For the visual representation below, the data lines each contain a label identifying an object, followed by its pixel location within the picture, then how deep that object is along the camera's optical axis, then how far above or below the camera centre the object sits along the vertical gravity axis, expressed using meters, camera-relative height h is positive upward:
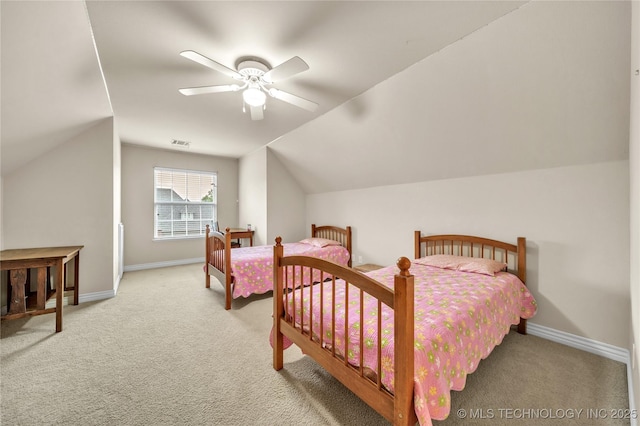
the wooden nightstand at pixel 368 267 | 3.63 -0.82
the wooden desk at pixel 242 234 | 5.00 -0.44
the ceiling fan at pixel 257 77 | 1.77 +1.06
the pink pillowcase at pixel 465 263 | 2.45 -0.54
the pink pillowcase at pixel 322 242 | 4.29 -0.52
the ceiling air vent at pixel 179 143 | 4.56 +1.30
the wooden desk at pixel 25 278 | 2.38 -0.64
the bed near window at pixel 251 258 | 3.17 -0.66
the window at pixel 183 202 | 5.30 +0.24
